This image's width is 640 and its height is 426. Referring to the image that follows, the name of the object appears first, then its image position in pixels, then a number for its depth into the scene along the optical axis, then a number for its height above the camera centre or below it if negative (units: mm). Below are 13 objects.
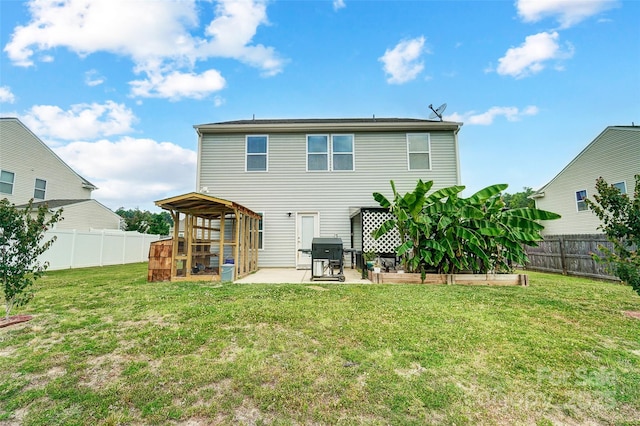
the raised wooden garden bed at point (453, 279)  7504 -995
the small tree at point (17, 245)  4352 +1
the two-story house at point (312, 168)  11289 +3243
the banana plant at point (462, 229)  7336 +385
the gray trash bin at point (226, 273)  7965 -848
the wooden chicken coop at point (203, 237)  8024 +246
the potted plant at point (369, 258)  8805 -476
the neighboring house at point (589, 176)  12867 +3593
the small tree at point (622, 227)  4234 +249
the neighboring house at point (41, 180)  14664 +3975
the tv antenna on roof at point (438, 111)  12383 +6105
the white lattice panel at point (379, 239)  9703 +278
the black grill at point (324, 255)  8000 -332
